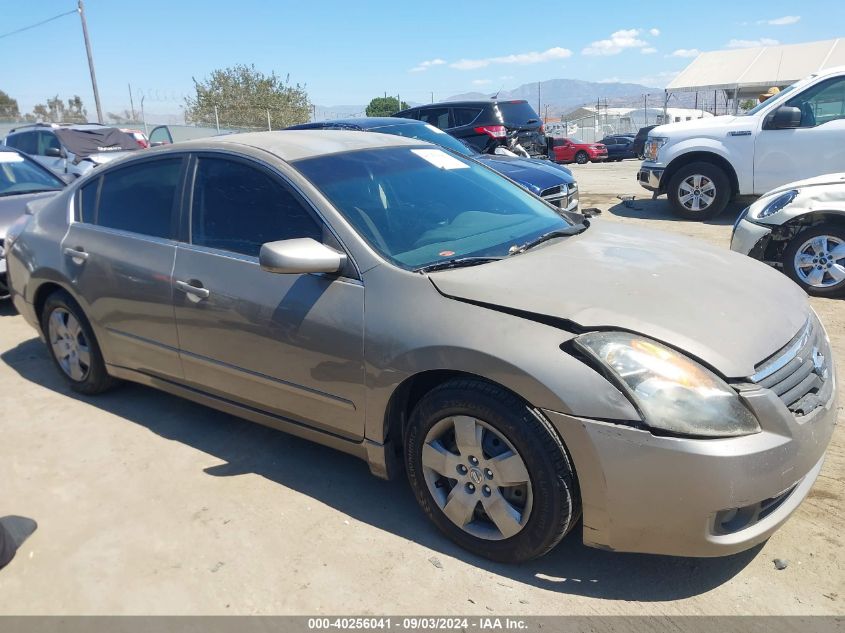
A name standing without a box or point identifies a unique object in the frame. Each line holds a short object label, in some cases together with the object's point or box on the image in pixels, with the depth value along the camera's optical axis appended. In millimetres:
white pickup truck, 8562
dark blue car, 7474
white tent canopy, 36000
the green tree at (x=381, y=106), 55281
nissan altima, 2266
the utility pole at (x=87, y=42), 25031
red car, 28859
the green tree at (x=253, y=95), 44588
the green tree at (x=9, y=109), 42312
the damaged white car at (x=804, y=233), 5582
